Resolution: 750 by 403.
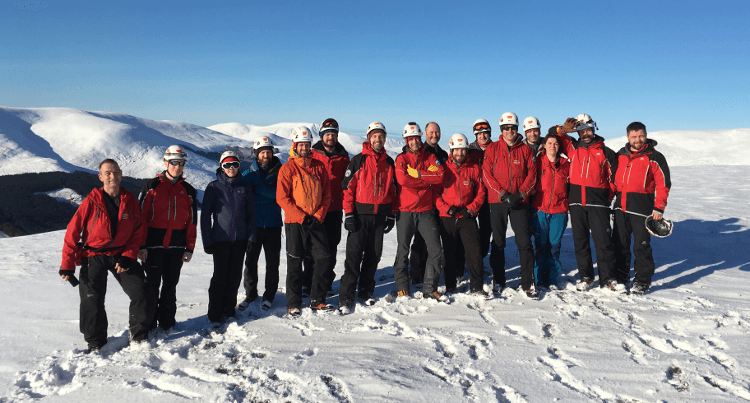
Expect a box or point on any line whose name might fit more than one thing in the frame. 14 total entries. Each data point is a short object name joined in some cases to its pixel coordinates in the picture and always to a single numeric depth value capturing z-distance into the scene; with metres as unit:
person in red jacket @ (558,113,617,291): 6.17
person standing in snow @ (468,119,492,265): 6.38
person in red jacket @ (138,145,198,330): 4.68
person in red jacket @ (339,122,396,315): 5.58
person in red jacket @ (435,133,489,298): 5.92
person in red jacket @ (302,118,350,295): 6.10
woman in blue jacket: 5.07
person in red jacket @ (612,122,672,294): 5.91
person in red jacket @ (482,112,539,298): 6.02
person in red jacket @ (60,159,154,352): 4.20
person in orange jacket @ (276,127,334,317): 5.31
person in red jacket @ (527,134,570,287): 6.27
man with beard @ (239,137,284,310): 5.54
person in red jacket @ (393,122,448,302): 5.71
